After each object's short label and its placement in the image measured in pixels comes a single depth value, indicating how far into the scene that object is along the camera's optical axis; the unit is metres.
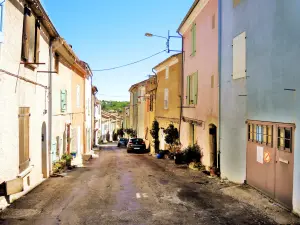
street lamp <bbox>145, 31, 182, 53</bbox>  21.05
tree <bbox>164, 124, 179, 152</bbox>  22.31
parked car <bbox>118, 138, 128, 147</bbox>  49.31
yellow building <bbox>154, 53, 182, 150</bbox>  22.94
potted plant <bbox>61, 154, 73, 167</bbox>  16.68
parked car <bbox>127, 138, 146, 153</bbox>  32.03
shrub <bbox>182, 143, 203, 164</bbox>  16.59
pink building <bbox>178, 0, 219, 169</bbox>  14.23
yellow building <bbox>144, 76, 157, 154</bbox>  33.12
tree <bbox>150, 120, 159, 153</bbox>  29.83
